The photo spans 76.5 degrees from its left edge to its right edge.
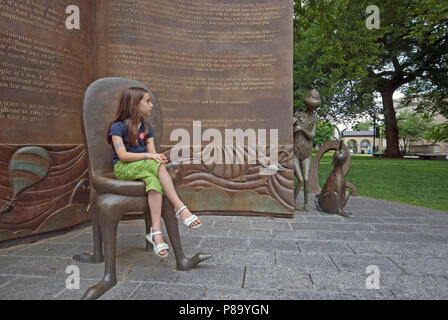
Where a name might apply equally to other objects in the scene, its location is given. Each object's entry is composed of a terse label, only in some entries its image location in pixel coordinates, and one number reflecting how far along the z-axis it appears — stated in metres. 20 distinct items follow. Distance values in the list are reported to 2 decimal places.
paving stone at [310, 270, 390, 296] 2.54
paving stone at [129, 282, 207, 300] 2.42
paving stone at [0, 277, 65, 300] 2.42
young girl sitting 2.68
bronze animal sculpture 5.60
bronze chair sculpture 2.61
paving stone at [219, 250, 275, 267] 3.17
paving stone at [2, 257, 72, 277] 2.91
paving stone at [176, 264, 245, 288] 2.69
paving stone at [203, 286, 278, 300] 2.41
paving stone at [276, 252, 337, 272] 3.06
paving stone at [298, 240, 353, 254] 3.56
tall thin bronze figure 6.06
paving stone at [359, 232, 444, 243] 4.01
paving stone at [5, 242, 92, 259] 3.49
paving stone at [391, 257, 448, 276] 2.92
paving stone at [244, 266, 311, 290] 2.62
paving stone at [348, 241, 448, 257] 3.48
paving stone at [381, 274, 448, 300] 2.46
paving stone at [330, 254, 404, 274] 2.99
